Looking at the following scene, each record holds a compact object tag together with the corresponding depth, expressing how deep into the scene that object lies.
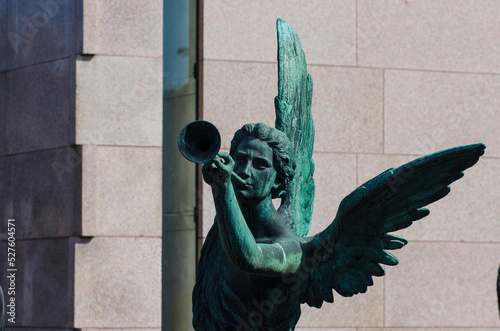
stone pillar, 16.64
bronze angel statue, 9.56
